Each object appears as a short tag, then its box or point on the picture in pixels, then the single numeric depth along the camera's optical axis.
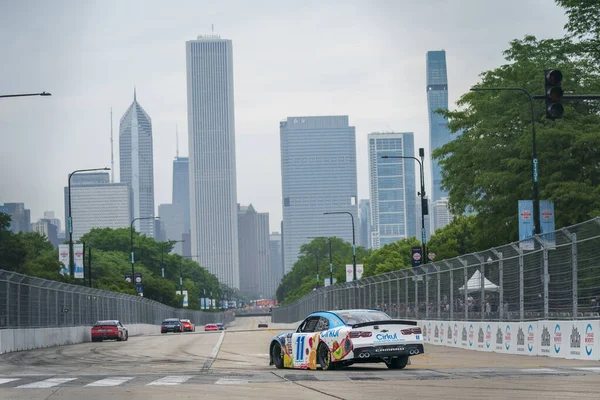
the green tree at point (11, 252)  104.75
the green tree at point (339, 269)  170.79
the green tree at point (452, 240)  116.12
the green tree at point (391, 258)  137.75
